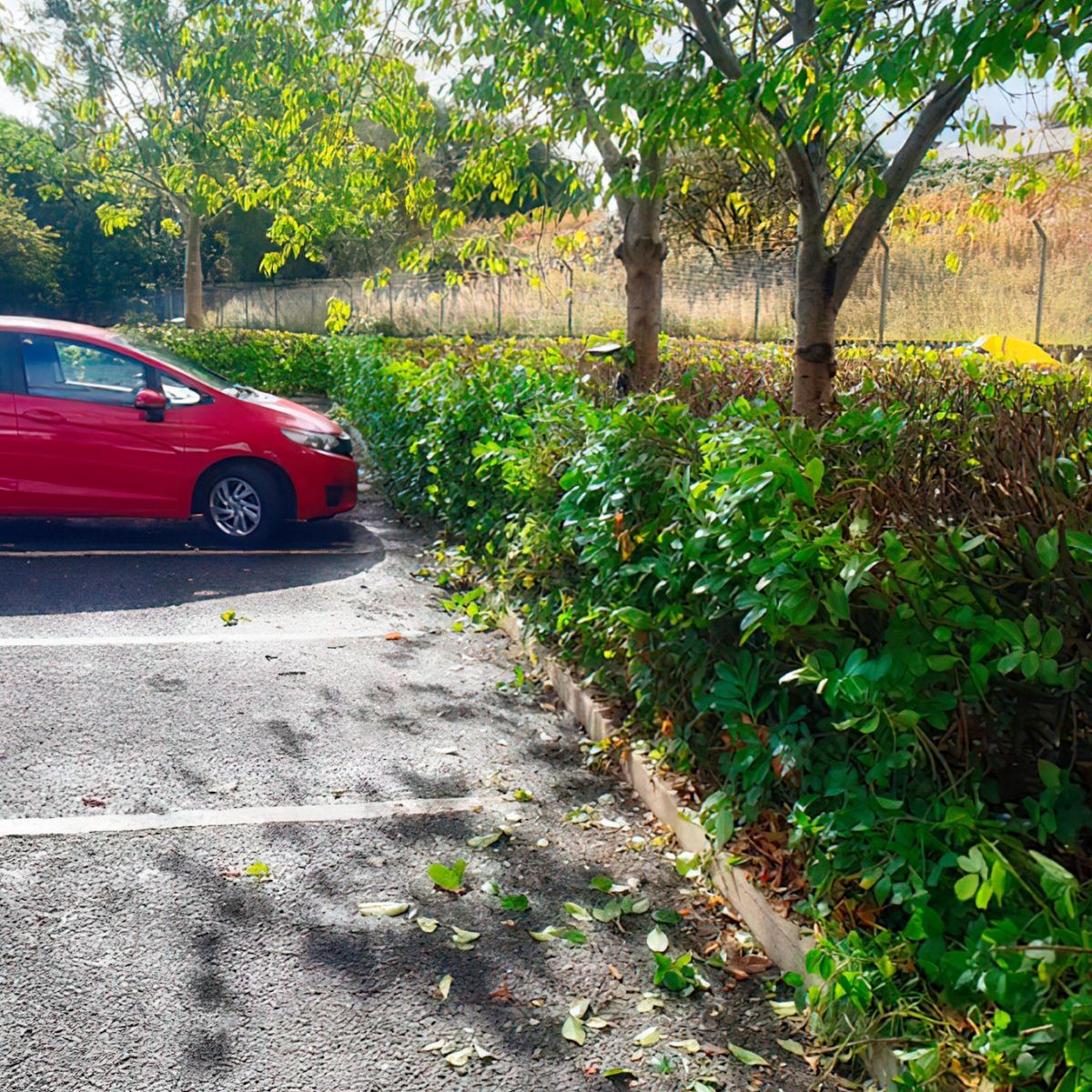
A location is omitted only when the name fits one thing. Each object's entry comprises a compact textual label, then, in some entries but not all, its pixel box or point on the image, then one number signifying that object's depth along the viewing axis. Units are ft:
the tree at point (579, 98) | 18.67
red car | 28.89
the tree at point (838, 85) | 12.99
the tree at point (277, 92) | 27.32
